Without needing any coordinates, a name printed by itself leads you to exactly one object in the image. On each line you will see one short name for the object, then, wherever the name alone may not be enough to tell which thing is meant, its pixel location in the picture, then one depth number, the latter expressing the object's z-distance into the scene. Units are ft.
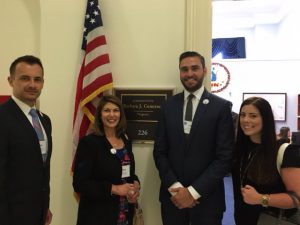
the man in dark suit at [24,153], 4.17
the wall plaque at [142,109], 6.66
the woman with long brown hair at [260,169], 4.20
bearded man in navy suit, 5.25
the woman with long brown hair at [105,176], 5.20
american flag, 6.52
